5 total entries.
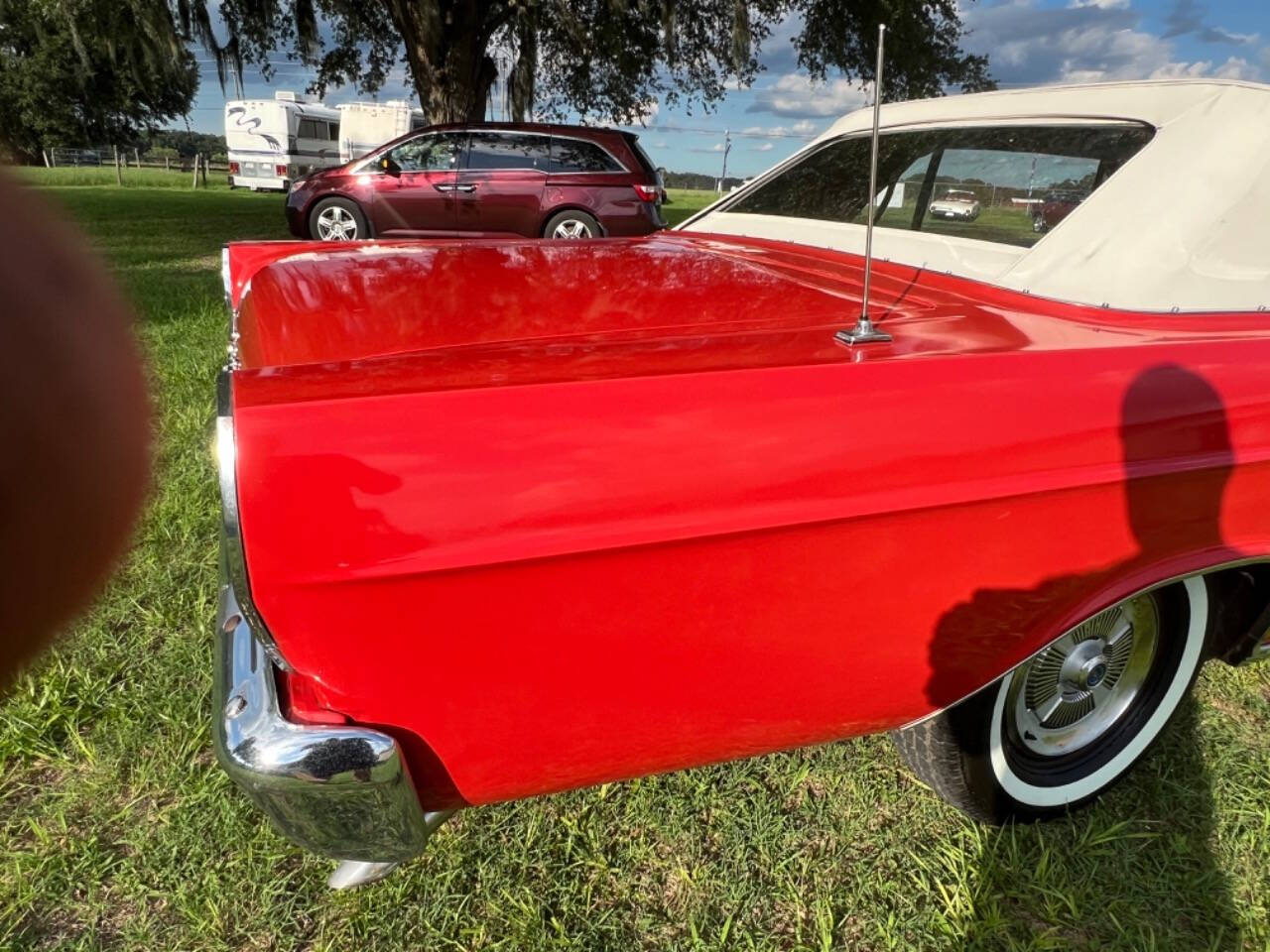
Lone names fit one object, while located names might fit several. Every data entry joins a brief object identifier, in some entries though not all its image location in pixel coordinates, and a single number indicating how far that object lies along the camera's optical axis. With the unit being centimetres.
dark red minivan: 985
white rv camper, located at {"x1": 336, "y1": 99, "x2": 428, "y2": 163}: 2472
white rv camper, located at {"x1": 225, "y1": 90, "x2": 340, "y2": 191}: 2730
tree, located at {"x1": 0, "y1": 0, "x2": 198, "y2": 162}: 1097
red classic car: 123
